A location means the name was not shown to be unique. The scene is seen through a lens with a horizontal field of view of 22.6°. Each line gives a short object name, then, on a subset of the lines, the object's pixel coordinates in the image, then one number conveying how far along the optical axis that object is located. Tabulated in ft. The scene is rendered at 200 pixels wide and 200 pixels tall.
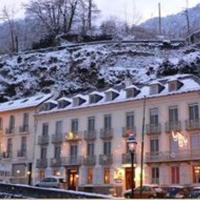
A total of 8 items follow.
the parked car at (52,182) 127.54
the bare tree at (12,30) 276.21
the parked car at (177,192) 107.96
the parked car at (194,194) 96.17
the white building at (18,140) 161.07
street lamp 76.23
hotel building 130.93
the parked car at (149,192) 106.01
